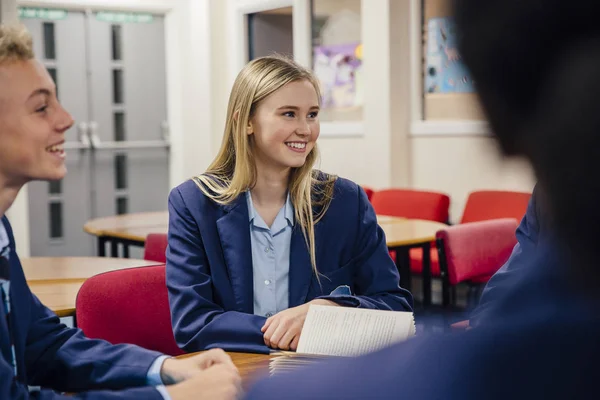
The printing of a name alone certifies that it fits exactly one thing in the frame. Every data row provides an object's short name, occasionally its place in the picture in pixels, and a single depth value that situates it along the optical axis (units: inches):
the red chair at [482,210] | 195.6
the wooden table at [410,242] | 163.2
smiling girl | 82.6
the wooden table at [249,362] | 64.9
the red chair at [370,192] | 235.5
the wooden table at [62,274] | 106.6
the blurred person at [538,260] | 14.0
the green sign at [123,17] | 327.0
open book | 65.7
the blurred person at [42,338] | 51.2
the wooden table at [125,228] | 187.0
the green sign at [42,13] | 309.6
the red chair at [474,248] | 140.9
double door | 318.0
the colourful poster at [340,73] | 277.6
